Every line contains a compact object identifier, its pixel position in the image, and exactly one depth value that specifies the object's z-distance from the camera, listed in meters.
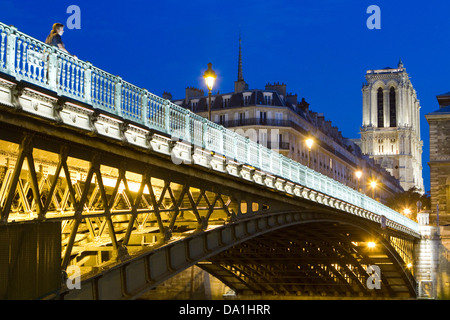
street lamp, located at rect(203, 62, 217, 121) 29.72
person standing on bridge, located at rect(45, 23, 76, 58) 18.41
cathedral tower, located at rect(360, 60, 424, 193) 193.62
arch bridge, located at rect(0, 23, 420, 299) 16.39
